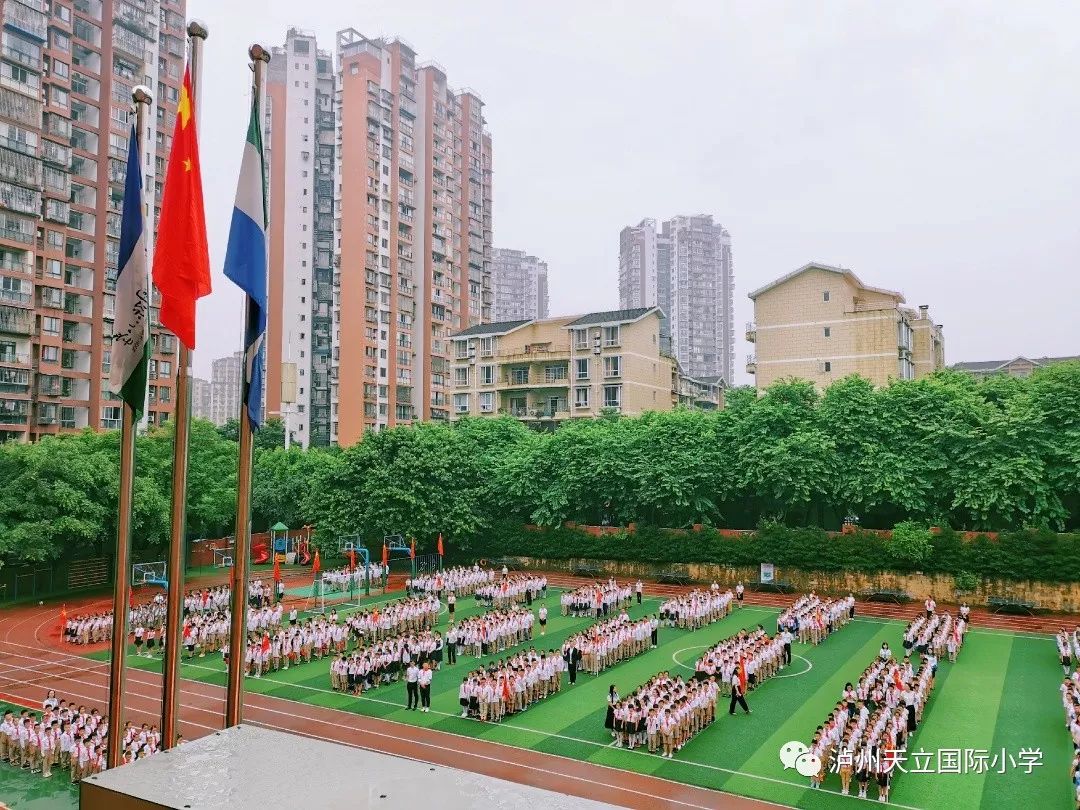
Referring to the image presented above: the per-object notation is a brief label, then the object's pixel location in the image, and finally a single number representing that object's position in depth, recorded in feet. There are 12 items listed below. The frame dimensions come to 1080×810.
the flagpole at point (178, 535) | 23.49
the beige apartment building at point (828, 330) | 148.56
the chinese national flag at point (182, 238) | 24.54
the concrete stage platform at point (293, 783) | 12.66
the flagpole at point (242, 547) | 23.80
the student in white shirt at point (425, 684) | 59.26
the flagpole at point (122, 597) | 23.15
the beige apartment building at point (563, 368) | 172.65
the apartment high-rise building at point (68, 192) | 140.87
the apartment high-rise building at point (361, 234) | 205.67
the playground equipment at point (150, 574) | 97.03
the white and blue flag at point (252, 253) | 25.32
